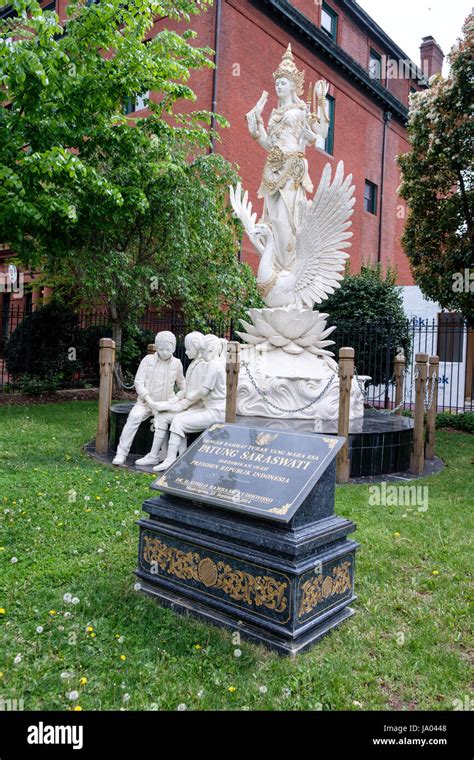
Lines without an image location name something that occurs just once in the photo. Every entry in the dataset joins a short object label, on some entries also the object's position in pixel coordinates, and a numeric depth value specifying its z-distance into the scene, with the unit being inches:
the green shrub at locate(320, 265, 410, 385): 634.2
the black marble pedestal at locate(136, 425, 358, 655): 132.9
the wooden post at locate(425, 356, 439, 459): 364.6
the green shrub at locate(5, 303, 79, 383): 606.2
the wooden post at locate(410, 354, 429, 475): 325.4
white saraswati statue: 357.7
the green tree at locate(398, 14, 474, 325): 530.6
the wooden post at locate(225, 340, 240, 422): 293.1
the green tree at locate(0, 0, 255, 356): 397.4
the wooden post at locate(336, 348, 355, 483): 286.0
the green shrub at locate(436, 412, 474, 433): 531.8
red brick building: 679.7
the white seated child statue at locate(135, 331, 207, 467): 297.3
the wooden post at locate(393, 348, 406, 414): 435.5
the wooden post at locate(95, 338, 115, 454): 327.9
